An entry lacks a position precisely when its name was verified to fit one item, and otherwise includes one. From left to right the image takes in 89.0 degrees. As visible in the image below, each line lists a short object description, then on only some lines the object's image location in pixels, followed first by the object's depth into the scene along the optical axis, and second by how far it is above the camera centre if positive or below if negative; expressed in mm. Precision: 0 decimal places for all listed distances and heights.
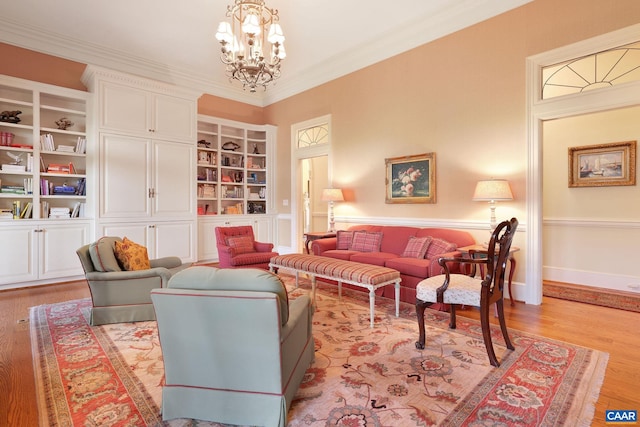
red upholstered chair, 4770 -551
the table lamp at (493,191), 3758 +258
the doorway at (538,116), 3461 +1083
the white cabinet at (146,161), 4988 +885
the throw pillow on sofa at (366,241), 4863 -429
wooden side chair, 2398 -612
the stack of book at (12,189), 4485 +351
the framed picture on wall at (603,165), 4387 +675
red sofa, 3822 -570
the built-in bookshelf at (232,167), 6680 +984
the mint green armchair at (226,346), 1585 -673
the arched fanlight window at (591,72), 3455 +1578
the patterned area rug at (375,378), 1791 -1103
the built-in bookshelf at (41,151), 4562 +927
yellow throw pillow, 3359 -439
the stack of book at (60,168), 4824 +700
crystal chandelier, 3314 +1804
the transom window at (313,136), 6434 +1594
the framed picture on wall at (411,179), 4762 +523
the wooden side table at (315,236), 5469 -383
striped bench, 3201 -628
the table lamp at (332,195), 5715 +321
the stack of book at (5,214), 4384 +8
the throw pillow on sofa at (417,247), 4230 -453
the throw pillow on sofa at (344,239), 5109 -409
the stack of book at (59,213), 4785 +20
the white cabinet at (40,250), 4422 -499
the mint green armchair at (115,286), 3133 -701
